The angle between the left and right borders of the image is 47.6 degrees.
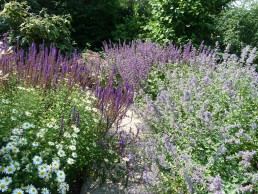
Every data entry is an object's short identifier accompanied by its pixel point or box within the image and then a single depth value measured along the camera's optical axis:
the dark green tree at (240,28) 7.44
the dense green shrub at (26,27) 5.47
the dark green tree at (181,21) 7.52
